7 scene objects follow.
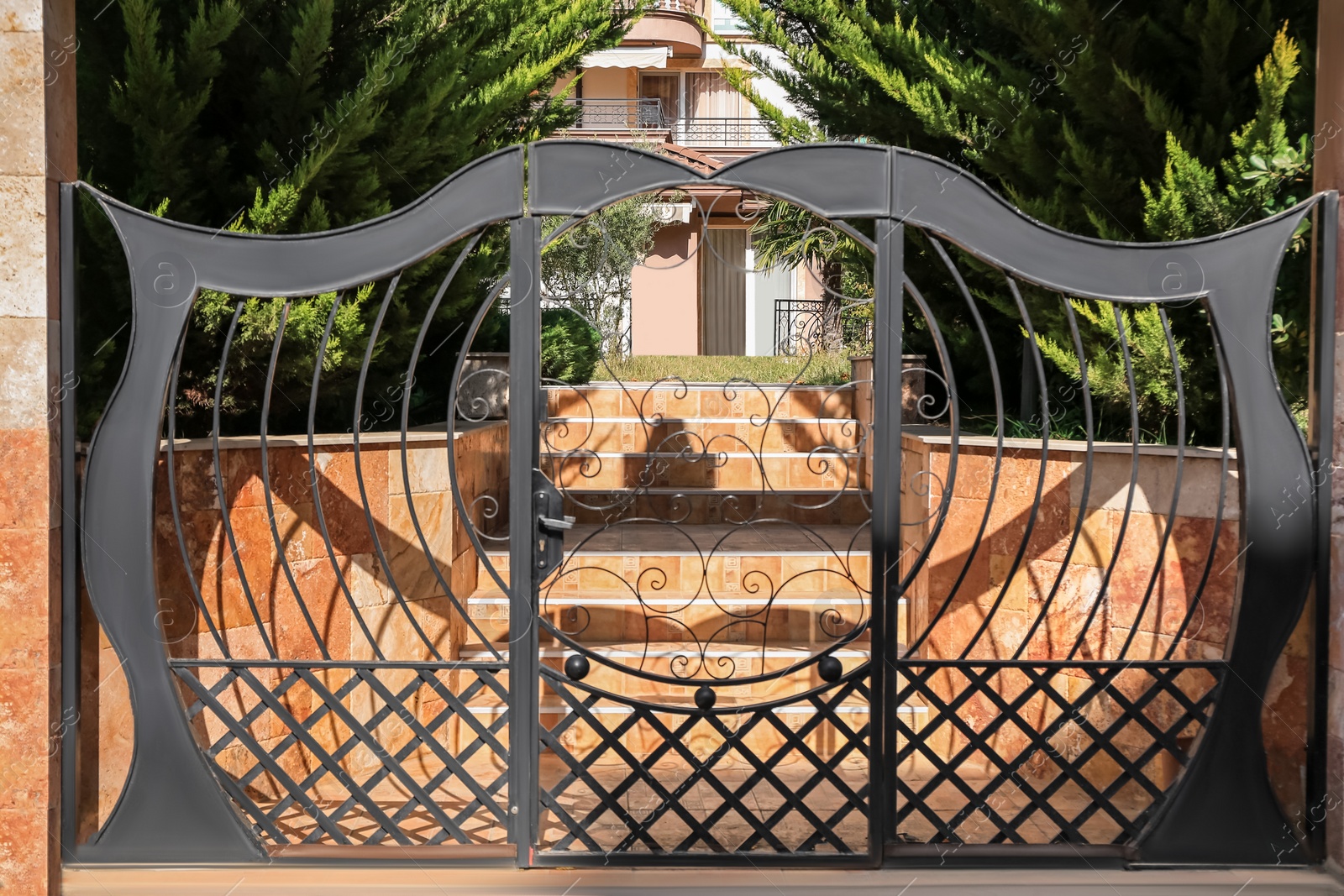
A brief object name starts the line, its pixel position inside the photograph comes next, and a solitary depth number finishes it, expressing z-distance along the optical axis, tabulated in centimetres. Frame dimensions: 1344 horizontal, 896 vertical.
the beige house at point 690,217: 1817
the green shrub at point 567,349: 867
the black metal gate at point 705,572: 349
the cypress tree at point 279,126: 482
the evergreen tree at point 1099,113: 473
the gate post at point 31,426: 327
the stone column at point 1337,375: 350
